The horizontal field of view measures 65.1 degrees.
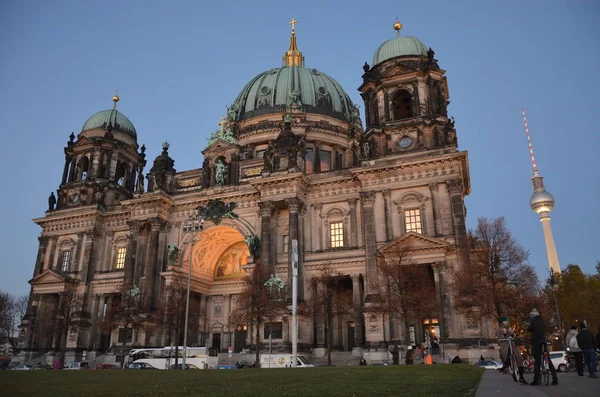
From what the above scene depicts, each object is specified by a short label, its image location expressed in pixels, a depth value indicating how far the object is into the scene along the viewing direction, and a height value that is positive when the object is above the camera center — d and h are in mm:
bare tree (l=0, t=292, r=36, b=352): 79138 +5791
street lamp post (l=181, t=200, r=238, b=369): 46062 +12596
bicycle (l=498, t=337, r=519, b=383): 12123 -430
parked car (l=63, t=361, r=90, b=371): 42256 -1599
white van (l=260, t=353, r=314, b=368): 31153 -1017
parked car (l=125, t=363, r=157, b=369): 34919 -1417
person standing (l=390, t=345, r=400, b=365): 31797 -826
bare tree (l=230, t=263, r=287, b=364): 35250 +3040
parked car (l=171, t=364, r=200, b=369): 34350 -1432
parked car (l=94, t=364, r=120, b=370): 39612 -1593
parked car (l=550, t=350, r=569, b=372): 26911 -956
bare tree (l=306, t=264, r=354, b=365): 36812 +3627
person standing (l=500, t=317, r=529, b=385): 11781 -70
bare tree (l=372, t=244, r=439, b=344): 32562 +3832
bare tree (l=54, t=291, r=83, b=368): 45531 +2786
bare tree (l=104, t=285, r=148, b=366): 42125 +2696
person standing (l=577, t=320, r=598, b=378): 12898 -87
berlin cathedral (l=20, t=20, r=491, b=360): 38375 +11645
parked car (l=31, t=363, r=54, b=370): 44719 -1763
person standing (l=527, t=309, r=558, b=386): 10805 +72
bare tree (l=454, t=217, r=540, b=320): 31047 +4270
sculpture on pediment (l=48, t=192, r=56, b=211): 55547 +16393
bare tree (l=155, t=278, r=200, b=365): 40844 +2998
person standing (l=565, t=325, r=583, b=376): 14086 -291
